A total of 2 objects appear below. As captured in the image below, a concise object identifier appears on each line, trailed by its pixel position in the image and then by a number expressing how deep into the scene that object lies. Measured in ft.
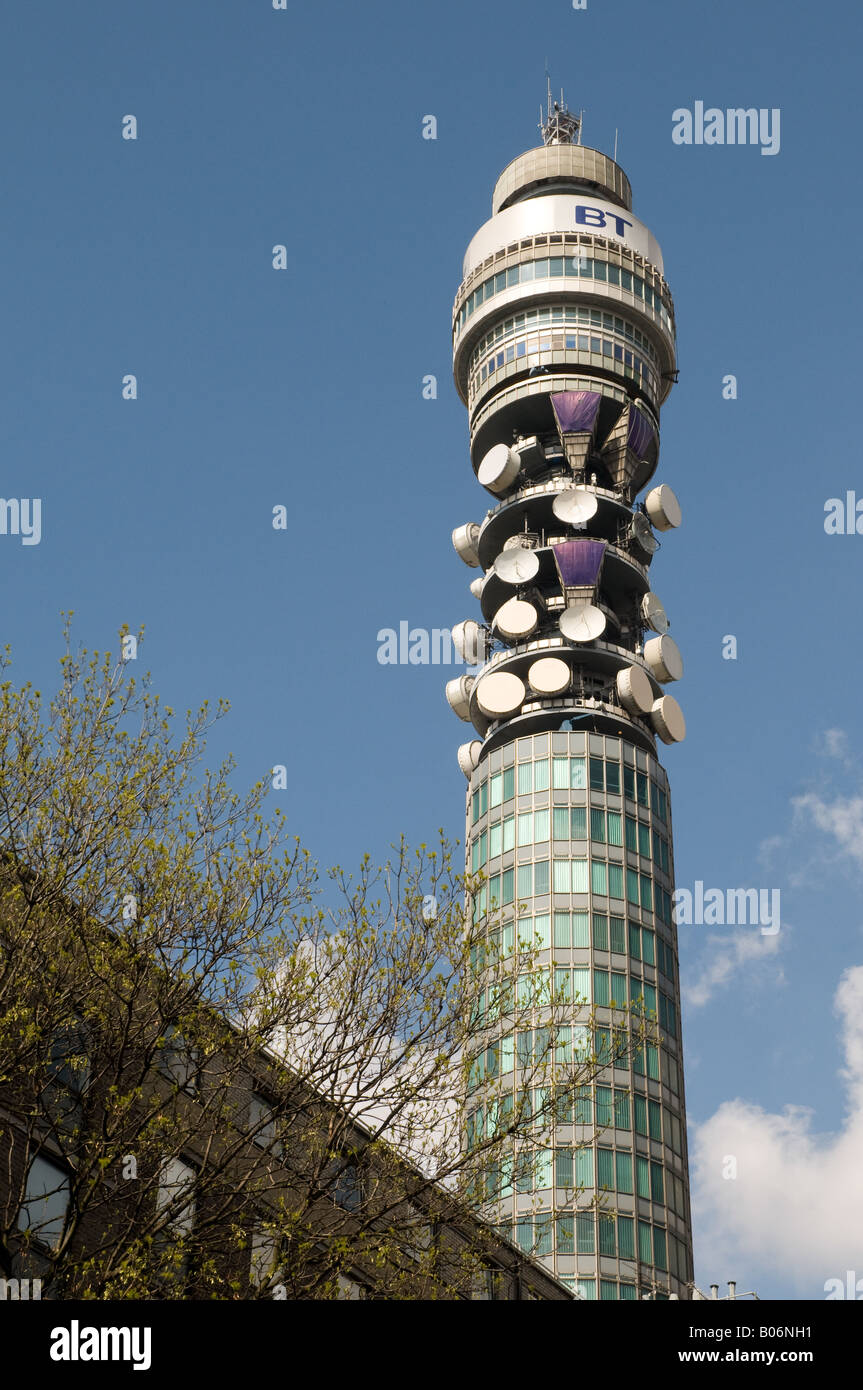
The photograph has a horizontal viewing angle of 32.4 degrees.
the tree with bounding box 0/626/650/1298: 78.59
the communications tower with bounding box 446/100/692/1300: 296.92
